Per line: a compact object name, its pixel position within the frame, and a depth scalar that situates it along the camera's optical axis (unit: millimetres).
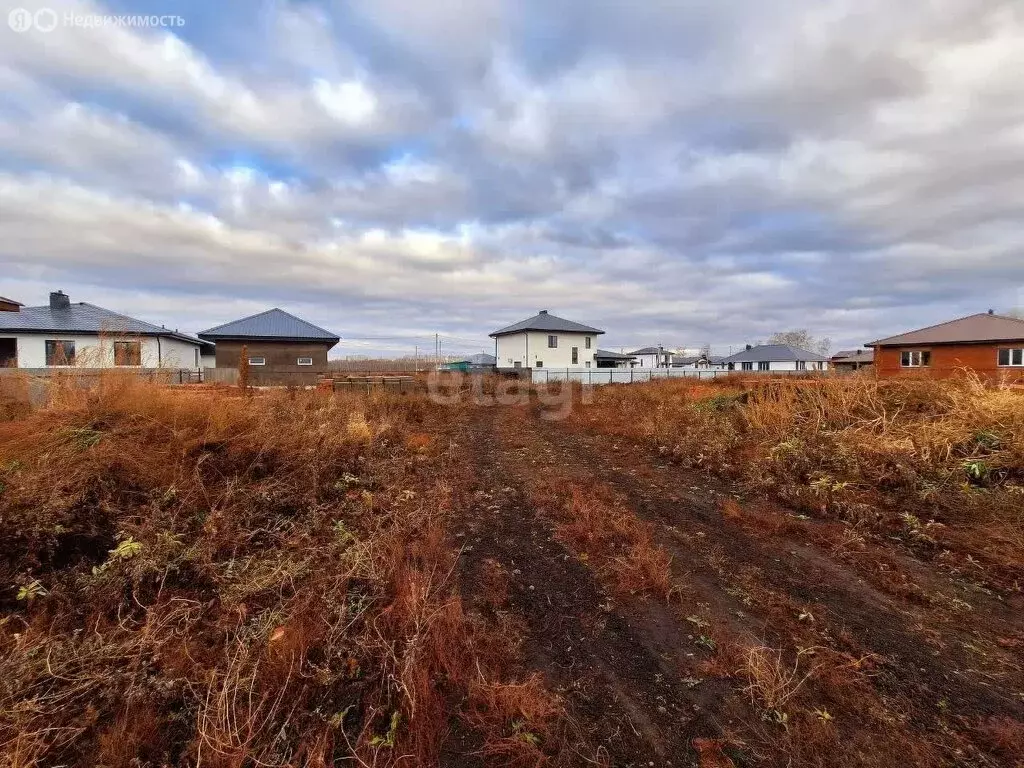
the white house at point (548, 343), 35406
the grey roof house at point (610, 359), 47125
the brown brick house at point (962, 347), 21719
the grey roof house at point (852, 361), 45150
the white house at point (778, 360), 48312
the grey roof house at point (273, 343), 25469
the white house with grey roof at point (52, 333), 21281
